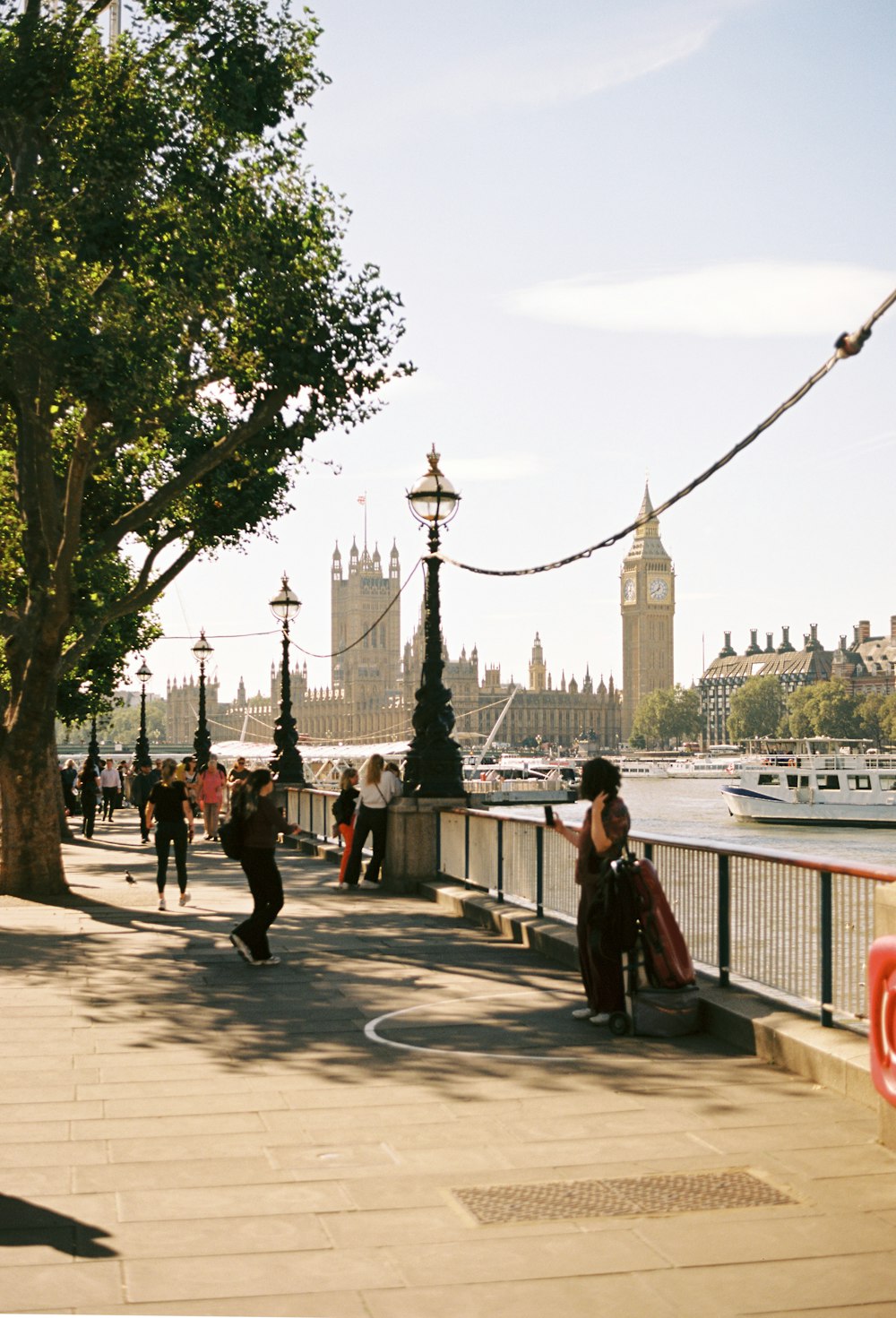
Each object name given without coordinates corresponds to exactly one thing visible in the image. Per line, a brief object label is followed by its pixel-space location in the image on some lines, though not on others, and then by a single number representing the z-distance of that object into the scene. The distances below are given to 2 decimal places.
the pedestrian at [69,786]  32.81
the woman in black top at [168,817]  15.73
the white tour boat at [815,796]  67.12
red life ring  5.52
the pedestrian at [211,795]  28.64
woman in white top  16.61
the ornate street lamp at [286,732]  29.25
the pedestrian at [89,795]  30.73
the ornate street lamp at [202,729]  38.41
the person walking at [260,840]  11.32
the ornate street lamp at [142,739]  43.62
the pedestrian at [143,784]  29.58
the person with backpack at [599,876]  8.15
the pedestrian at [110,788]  39.62
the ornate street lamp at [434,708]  15.96
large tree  15.39
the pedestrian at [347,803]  19.17
